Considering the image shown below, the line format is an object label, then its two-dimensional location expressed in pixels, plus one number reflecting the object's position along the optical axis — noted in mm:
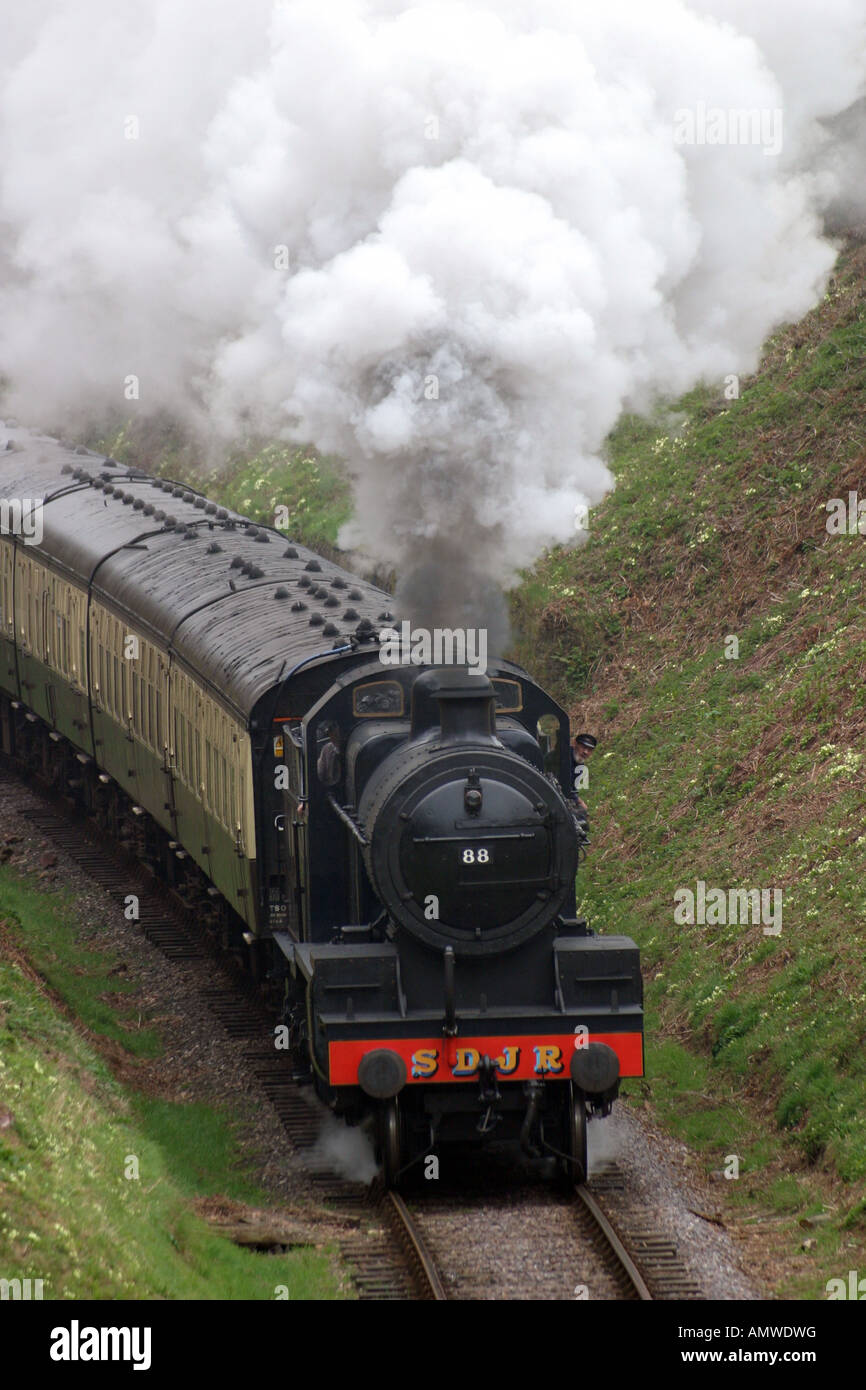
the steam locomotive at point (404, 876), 21609
